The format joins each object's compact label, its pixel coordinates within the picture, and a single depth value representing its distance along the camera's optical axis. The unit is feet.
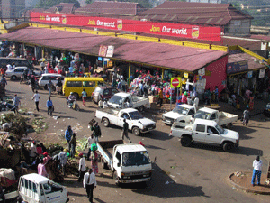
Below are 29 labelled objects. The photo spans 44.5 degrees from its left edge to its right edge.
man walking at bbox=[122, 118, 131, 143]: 60.95
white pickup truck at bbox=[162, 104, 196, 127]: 72.18
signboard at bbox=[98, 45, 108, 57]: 111.83
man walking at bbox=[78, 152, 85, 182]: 44.42
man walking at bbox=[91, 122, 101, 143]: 58.90
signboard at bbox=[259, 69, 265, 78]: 102.45
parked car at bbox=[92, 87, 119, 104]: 85.92
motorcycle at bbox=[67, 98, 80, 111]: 82.48
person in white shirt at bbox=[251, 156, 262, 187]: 46.07
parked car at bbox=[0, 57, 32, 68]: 121.07
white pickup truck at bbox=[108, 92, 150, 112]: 76.48
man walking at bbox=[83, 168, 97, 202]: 39.49
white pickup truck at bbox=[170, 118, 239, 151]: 59.88
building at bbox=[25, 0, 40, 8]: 538.88
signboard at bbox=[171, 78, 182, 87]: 78.02
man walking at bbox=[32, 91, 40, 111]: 78.25
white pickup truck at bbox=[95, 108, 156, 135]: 66.18
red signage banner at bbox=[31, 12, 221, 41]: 111.75
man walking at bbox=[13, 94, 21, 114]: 75.15
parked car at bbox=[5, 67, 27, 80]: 113.09
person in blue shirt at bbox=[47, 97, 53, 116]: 75.85
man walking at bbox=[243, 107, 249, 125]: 75.72
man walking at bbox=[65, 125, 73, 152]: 55.21
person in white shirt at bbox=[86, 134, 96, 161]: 53.62
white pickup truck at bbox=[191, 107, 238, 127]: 70.28
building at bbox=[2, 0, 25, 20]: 347.15
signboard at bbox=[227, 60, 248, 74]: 94.99
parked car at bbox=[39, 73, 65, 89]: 100.42
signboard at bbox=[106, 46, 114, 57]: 109.70
